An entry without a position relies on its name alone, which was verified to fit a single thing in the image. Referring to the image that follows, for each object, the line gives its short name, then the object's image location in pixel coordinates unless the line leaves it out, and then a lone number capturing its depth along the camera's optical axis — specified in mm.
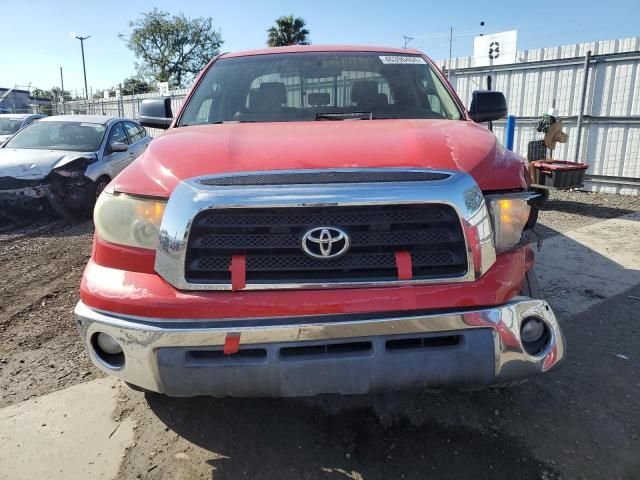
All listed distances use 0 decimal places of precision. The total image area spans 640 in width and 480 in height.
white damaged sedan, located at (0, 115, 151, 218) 6973
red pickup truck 1855
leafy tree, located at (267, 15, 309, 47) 36344
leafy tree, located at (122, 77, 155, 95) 42712
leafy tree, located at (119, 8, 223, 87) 48438
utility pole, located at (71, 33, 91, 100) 47578
